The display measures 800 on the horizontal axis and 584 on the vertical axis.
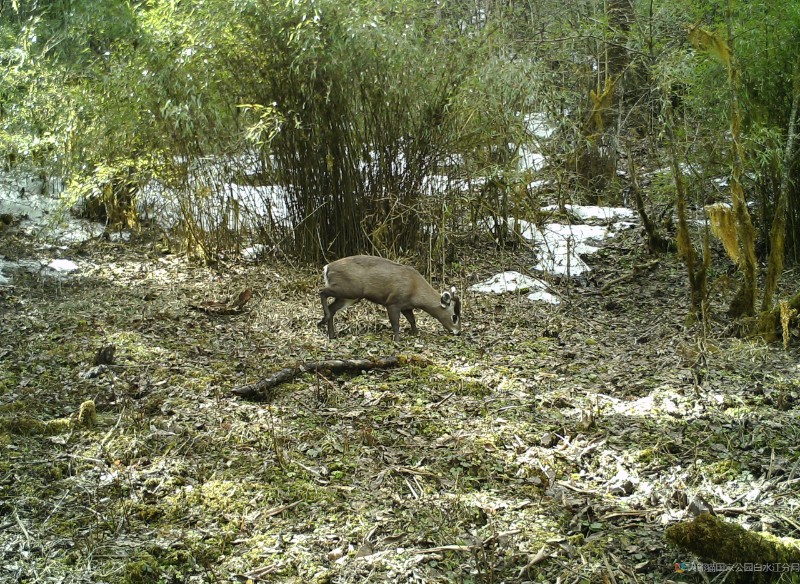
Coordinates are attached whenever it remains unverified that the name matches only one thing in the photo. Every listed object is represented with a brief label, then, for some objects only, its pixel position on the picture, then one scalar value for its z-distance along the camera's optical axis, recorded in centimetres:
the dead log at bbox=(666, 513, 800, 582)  248
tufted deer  585
